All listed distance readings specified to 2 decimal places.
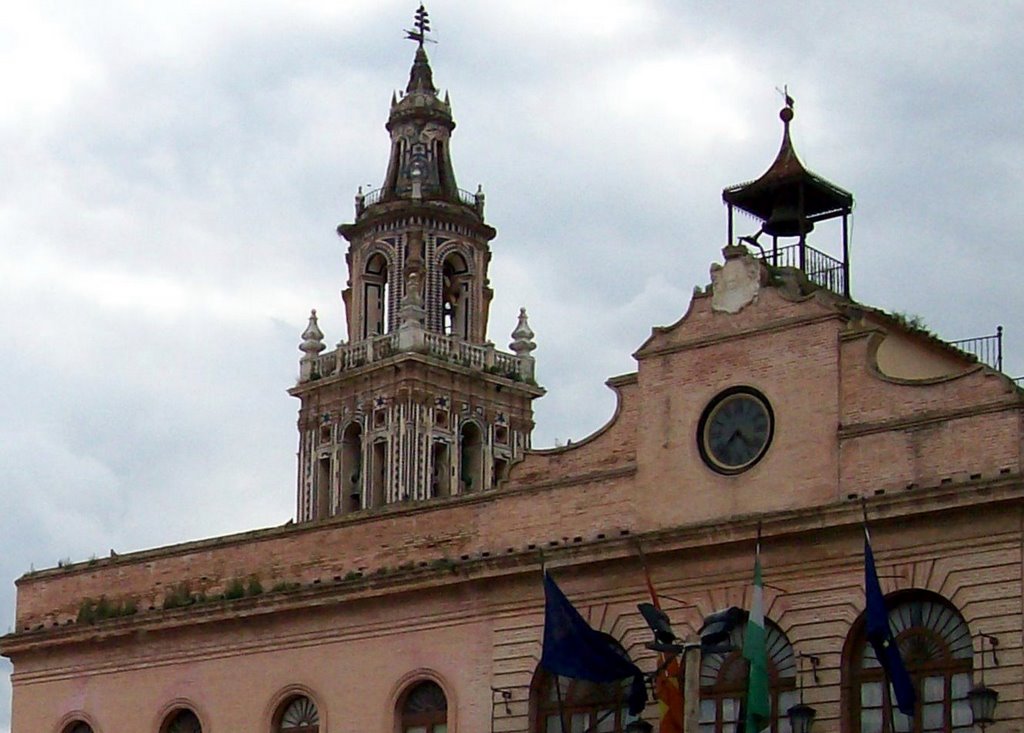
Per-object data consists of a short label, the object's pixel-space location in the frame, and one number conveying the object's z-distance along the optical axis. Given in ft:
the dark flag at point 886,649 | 107.14
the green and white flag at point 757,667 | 106.83
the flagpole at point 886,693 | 112.16
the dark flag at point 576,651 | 118.32
